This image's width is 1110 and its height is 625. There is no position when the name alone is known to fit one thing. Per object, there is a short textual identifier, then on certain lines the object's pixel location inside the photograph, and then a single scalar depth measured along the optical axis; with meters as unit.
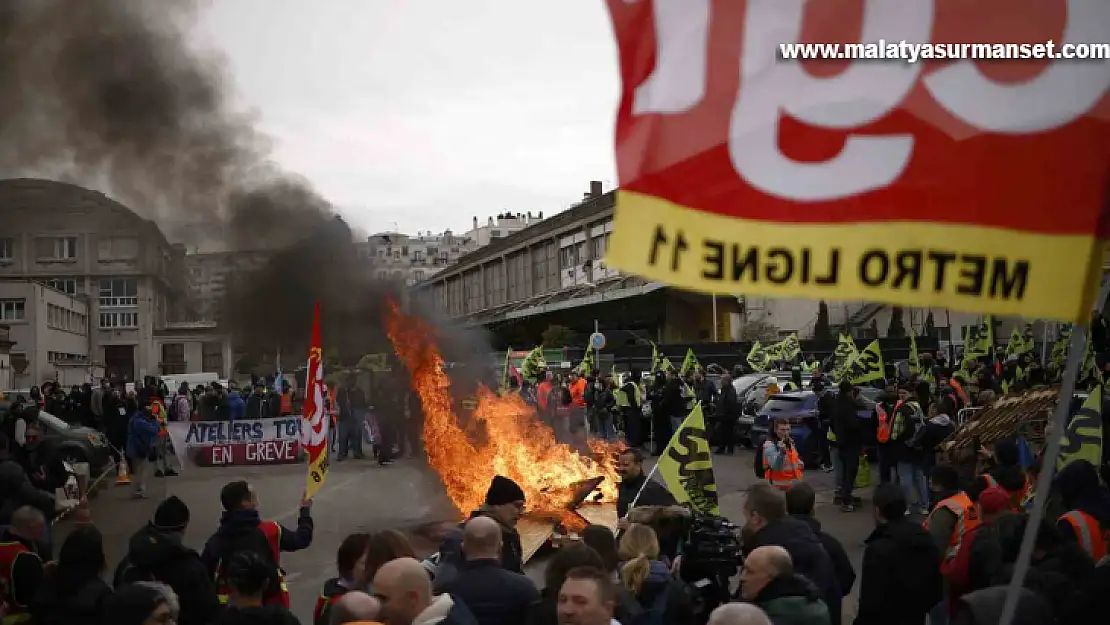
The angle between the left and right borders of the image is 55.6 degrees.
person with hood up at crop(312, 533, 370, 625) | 5.18
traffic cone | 19.08
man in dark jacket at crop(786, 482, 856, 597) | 6.07
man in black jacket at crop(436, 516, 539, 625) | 4.65
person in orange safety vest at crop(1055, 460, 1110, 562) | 5.84
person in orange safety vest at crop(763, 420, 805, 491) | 11.45
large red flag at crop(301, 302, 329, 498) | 9.44
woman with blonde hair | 4.79
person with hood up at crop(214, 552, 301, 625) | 4.70
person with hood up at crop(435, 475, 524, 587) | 5.91
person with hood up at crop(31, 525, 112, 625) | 5.17
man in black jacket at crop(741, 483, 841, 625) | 5.50
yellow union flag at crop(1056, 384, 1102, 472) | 8.62
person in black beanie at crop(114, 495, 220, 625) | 5.32
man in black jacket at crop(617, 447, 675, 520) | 7.96
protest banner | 19.08
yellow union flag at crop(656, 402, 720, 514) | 8.07
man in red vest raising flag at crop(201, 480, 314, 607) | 6.13
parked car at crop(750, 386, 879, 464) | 18.72
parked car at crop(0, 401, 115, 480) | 17.97
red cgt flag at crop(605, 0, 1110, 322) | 2.94
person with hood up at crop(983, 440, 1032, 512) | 6.75
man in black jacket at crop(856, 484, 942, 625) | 5.60
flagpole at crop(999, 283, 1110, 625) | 2.90
